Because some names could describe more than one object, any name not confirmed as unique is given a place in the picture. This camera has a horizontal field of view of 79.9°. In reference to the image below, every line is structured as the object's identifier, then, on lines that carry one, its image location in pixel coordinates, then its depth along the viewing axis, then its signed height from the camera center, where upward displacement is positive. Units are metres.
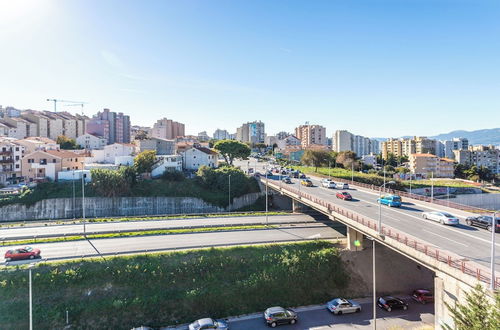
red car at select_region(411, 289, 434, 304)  27.92 -12.77
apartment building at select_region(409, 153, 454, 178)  107.25 -1.88
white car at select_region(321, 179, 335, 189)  51.35 -3.91
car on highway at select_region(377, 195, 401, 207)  34.95 -4.71
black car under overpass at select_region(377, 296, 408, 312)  26.20 -12.63
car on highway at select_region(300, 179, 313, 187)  52.93 -3.92
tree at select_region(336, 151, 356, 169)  100.06 +0.96
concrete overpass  17.44 -6.00
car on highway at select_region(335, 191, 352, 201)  38.93 -4.59
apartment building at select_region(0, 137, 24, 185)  57.16 +0.52
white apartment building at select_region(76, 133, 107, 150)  93.44 +6.72
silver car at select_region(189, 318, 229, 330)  21.62 -11.90
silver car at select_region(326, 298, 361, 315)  25.40 -12.51
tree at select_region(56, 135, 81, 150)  84.84 +5.85
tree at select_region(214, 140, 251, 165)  75.44 +3.59
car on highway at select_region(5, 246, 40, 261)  25.31 -7.76
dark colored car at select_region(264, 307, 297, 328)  23.31 -12.23
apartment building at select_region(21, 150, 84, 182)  57.06 -0.31
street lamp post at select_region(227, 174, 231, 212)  56.45 -7.03
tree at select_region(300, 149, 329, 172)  92.88 +1.41
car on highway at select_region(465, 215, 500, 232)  25.27 -5.39
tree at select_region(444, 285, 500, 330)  12.82 -7.08
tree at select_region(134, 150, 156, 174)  59.22 +0.14
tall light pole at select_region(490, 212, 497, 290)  14.63 -5.83
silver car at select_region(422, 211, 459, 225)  27.06 -5.32
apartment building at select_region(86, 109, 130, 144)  108.75 +14.26
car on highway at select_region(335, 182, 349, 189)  50.28 -4.09
